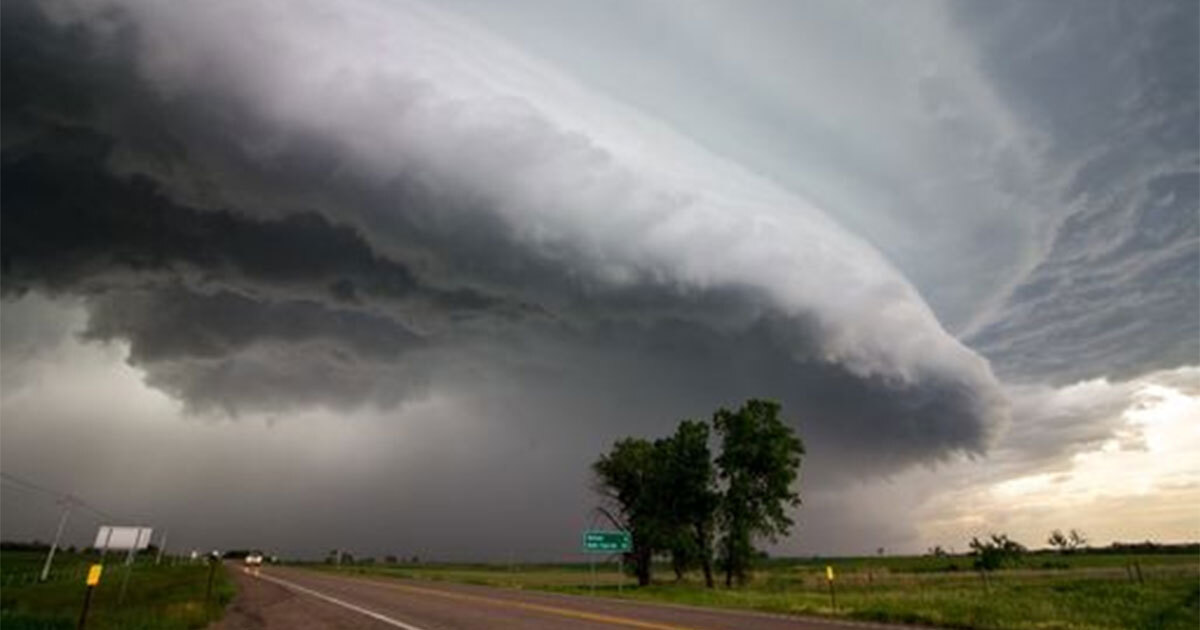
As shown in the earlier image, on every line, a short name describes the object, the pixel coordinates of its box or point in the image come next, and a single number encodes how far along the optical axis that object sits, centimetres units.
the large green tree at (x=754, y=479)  6475
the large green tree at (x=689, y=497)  6825
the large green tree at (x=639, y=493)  7094
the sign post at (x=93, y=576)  1723
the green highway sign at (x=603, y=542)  5259
